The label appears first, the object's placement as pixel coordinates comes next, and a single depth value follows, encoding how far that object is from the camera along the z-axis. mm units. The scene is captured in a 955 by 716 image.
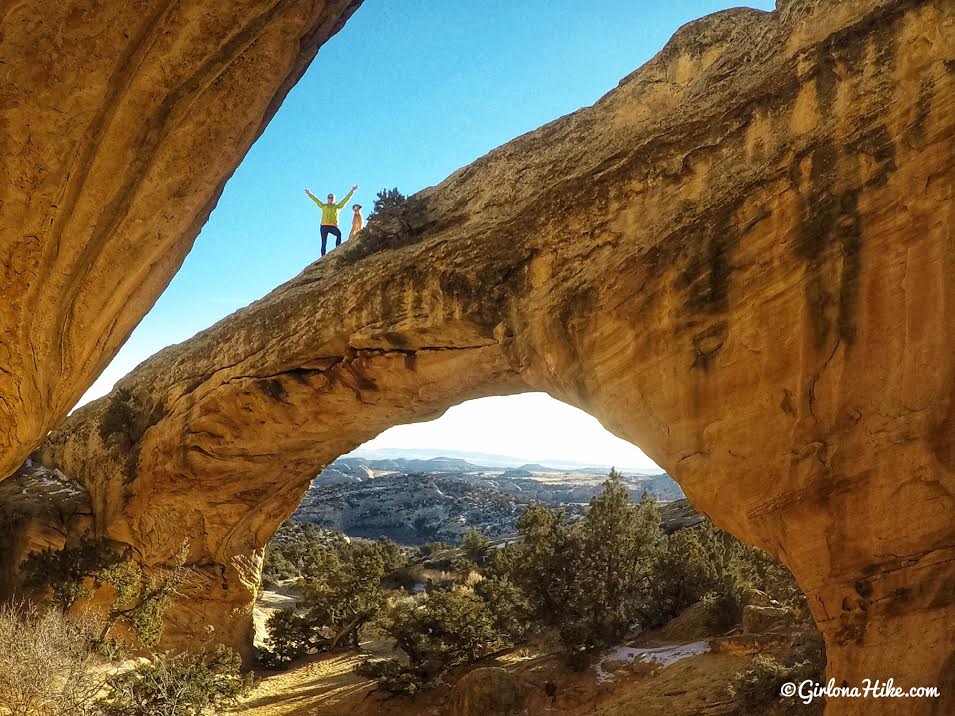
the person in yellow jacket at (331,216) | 15875
